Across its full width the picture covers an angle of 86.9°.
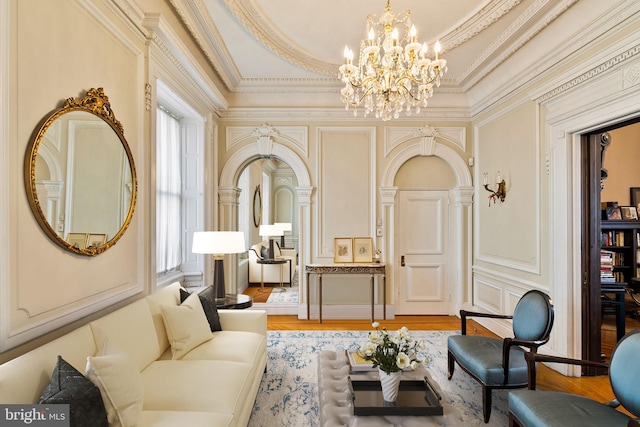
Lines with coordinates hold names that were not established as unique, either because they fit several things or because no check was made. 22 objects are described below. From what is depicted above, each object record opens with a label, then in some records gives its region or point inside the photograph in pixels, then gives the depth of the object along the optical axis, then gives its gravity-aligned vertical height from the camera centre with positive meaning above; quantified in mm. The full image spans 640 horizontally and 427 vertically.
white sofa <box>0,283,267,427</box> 1377 -917
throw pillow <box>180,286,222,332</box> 2791 -727
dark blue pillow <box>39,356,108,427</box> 1272 -677
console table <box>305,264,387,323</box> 4691 -689
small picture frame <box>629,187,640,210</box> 4855 +369
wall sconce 4125 +376
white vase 1930 -943
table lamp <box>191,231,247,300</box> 3219 -220
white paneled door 5070 -499
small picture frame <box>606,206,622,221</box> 4598 +103
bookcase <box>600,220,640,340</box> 4484 -382
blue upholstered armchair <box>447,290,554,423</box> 2377 -1000
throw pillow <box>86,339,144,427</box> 1428 -731
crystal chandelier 2514 +1163
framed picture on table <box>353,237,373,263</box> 4871 -412
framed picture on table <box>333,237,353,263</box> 4887 -415
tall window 3793 +315
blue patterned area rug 2473 -1425
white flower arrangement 1928 -773
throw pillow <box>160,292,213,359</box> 2340 -766
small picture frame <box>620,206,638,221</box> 4656 +120
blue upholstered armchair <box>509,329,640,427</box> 1713 -998
